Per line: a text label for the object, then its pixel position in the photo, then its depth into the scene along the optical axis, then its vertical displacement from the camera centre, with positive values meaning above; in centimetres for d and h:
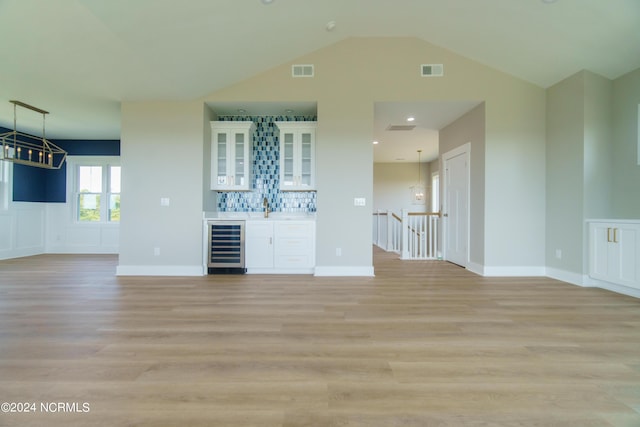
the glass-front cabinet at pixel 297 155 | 504 +100
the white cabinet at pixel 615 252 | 354 -45
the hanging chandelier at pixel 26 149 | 508 +142
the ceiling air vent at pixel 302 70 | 469 +228
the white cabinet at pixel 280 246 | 479 -52
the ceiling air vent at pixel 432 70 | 467 +228
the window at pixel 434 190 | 1174 +99
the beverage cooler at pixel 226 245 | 478 -51
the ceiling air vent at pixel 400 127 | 620 +186
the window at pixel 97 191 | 740 +55
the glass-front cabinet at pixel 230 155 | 505 +100
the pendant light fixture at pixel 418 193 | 1185 +89
